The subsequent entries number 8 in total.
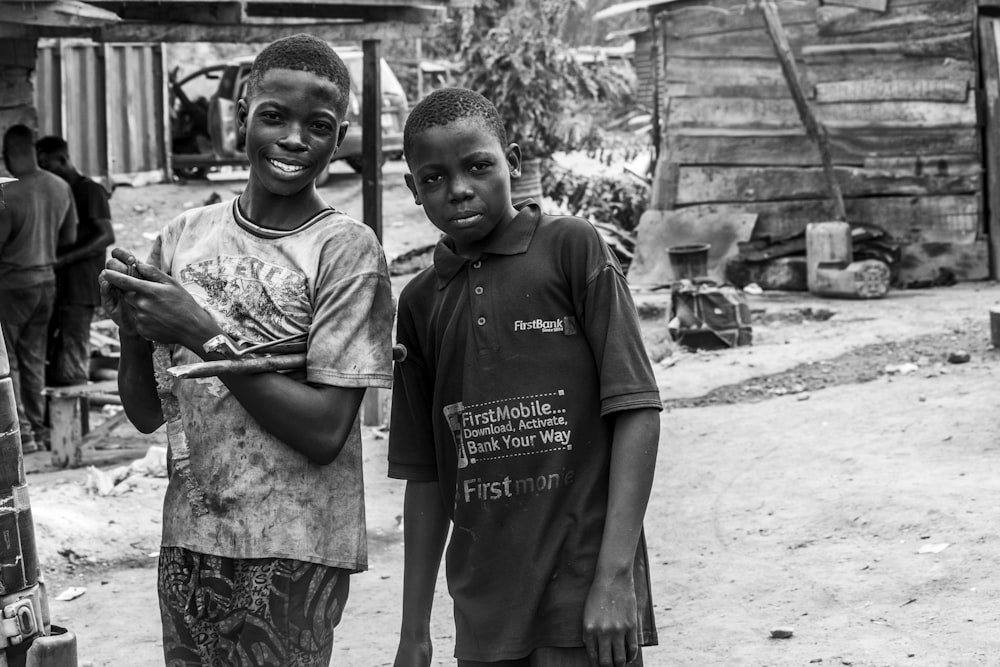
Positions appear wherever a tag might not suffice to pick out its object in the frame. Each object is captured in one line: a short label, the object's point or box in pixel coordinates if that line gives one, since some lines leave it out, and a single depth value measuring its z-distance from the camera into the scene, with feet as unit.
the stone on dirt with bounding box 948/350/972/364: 26.04
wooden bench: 24.81
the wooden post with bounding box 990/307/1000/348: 26.53
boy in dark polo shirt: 7.20
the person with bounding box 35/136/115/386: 28.58
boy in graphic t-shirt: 7.16
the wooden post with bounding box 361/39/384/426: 27.07
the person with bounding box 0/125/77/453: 25.91
